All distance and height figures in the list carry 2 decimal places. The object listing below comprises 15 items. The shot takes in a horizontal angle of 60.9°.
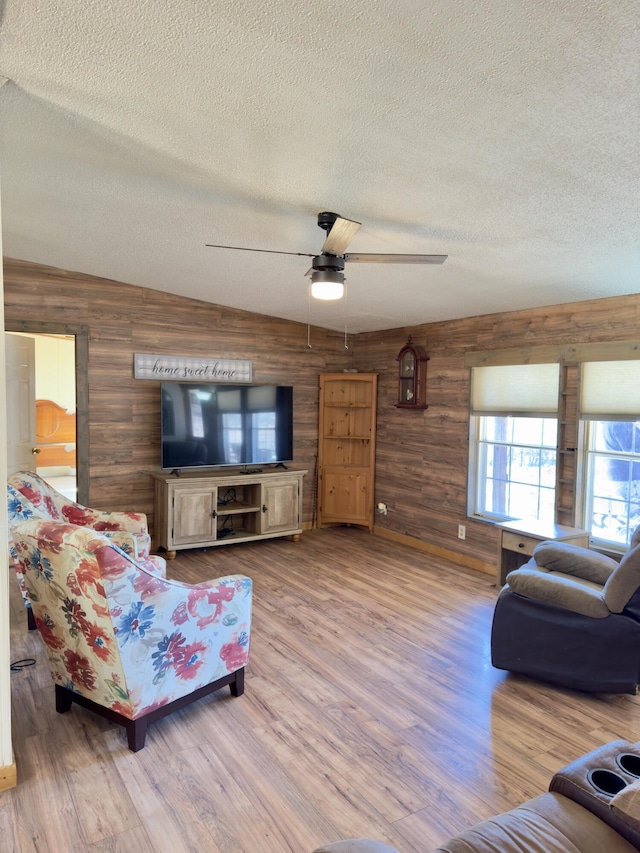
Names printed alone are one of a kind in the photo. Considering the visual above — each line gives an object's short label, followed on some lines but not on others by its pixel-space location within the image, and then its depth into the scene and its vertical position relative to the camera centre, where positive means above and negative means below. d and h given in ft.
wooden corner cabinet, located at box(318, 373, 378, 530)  20.63 -1.88
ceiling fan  9.14 +2.40
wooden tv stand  16.96 -3.65
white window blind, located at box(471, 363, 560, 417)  14.57 +0.37
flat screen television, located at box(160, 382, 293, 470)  17.37 -0.88
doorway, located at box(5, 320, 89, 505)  28.32 -0.79
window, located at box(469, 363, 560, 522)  14.78 -1.13
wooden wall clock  18.16 +0.84
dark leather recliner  8.97 -3.89
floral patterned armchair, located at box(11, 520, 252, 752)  7.16 -3.29
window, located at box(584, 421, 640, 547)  12.82 -1.88
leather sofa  4.15 -3.42
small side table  12.75 -3.24
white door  15.35 -0.19
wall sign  17.65 +1.01
